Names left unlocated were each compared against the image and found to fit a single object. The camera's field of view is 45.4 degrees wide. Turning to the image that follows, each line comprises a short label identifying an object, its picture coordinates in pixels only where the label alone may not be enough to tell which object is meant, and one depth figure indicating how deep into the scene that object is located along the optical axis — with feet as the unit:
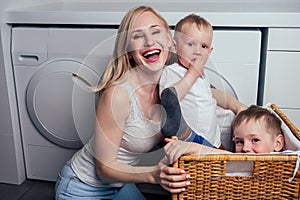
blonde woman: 3.54
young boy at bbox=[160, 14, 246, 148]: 3.81
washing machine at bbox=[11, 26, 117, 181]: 5.14
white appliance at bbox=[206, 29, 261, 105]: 4.87
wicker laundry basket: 3.07
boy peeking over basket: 3.76
